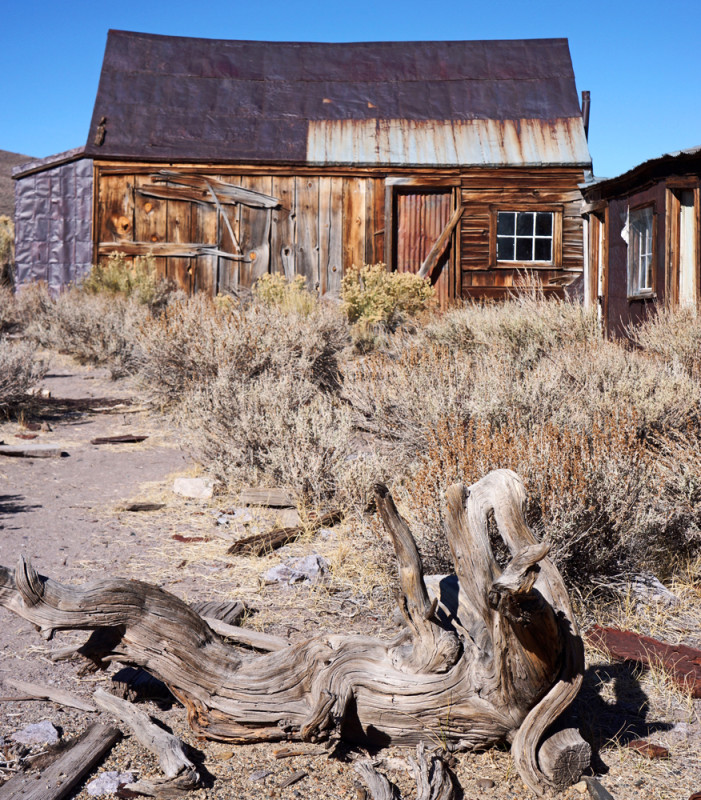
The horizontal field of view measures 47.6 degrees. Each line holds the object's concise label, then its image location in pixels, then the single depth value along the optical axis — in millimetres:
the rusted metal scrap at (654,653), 3154
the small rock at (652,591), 3832
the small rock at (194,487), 5879
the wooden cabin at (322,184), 15125
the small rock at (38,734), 2740
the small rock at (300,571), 4270
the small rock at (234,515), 5324
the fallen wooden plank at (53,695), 2998
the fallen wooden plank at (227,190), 15125
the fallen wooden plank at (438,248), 15289
